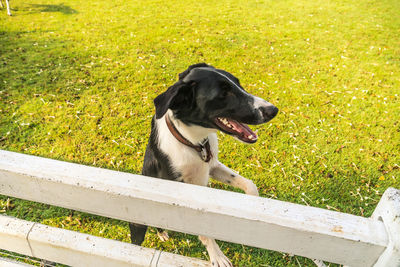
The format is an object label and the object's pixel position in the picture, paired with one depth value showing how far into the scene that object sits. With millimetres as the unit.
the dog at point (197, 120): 773
